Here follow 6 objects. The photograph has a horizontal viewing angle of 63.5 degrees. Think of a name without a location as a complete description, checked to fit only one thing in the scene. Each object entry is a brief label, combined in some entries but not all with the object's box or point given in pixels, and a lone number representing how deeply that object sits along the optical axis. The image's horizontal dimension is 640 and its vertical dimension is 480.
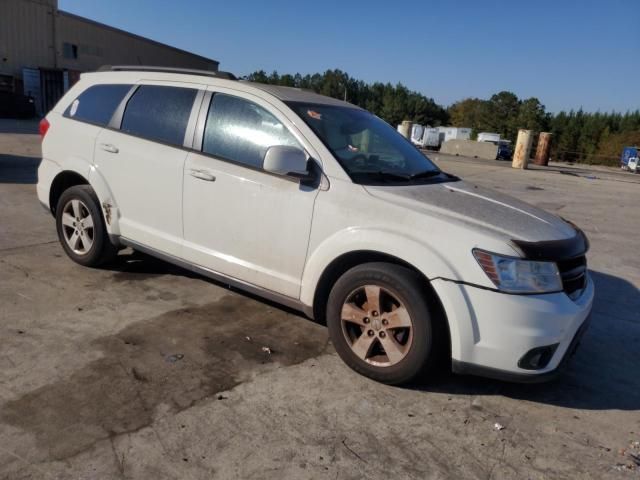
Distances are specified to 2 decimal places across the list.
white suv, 2.90
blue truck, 43.31
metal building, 33.97
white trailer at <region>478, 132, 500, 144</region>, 56.63
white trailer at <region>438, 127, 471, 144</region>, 60.94
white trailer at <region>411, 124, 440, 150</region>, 50.06
